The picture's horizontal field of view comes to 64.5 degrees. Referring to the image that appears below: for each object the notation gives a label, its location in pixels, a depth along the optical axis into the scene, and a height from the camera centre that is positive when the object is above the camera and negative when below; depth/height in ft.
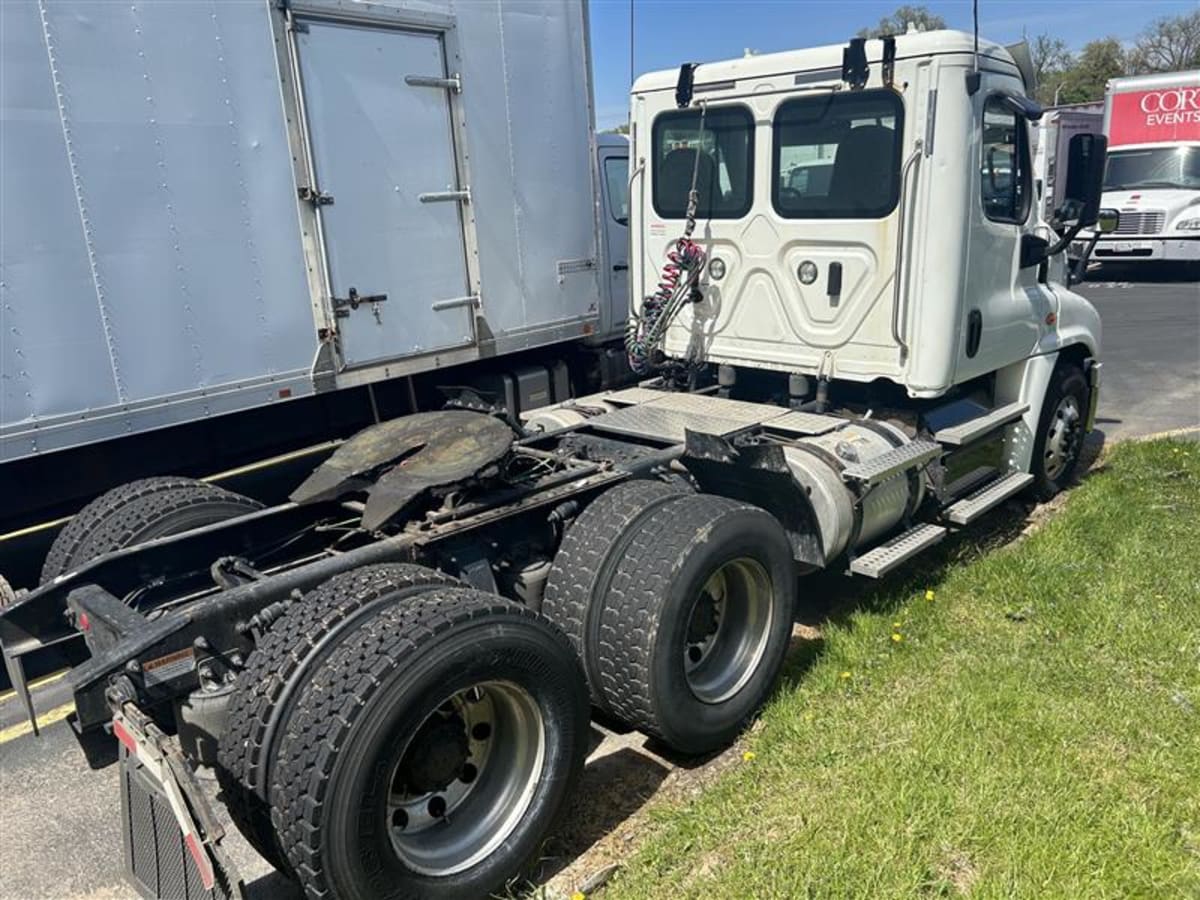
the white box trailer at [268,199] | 15.56 +0.38
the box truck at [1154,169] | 56.13 -0.01
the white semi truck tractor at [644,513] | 8.73 -3.96
